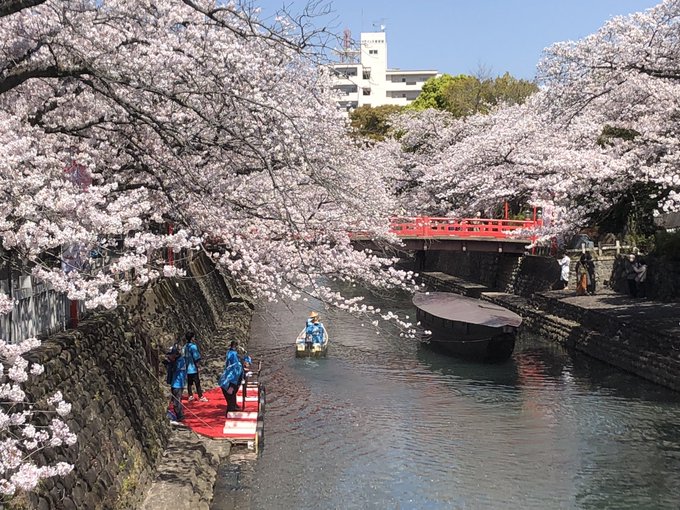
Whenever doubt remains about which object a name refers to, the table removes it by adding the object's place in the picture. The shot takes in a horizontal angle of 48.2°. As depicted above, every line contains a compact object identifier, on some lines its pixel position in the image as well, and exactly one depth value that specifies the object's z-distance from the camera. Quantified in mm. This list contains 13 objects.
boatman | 21984
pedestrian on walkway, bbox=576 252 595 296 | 27500
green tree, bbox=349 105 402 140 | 56194
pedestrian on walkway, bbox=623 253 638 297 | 25062
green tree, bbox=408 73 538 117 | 45812
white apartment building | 94188
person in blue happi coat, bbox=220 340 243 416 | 13156
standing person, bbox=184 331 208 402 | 13231
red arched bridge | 32875
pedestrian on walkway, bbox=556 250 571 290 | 28609
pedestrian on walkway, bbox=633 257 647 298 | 24891
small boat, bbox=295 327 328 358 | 22078
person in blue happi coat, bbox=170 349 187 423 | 12977
